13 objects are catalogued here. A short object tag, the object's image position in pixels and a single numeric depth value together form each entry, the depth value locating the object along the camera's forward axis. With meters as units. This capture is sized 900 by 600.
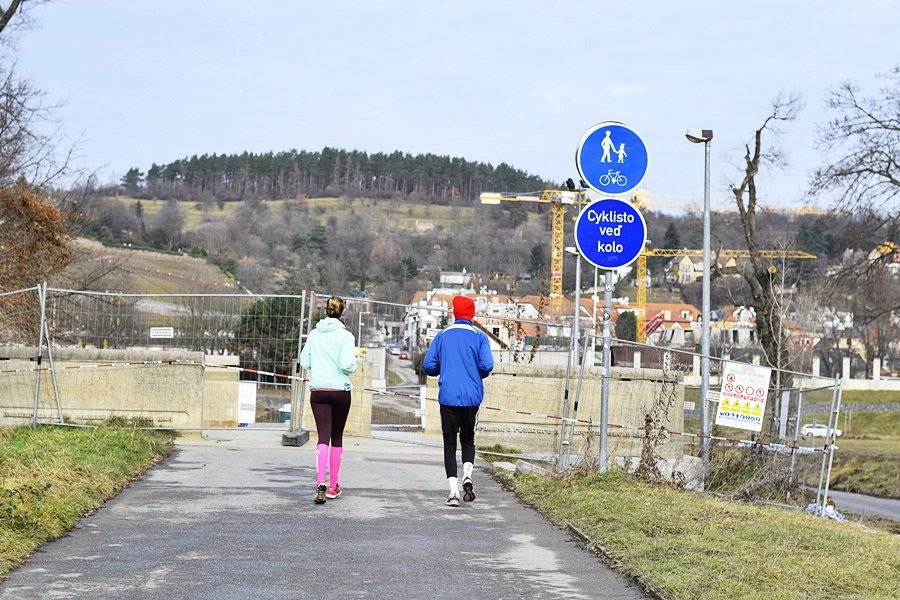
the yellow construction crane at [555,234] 93.00
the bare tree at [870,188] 35.38
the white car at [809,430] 20.17
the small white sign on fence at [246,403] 18.16
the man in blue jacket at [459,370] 10.23
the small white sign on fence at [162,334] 17.33
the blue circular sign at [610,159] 11.08
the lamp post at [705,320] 17.61
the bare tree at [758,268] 36.72
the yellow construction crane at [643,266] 100.82
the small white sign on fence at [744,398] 14.46
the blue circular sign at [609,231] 10.97
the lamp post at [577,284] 25.76
